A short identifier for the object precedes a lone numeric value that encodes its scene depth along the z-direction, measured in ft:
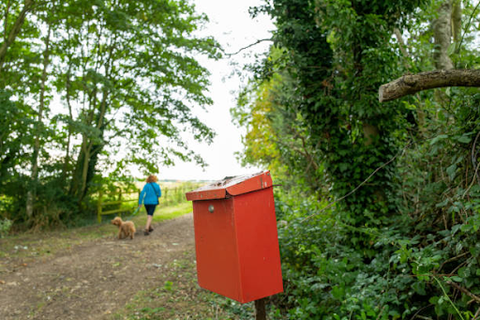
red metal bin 8.26
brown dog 30.14
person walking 31.94
